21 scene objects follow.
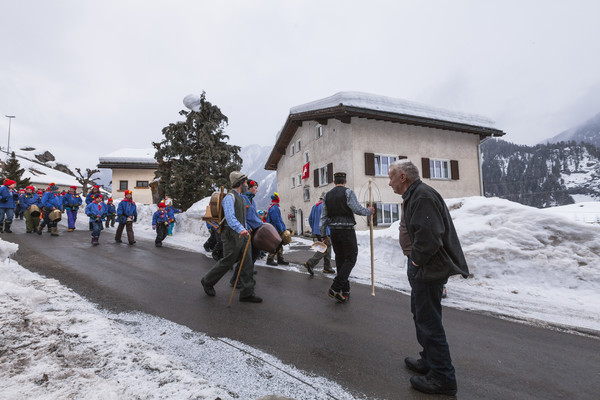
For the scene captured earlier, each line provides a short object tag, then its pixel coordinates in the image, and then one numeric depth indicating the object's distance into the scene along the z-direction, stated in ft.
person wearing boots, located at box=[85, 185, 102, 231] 42.56
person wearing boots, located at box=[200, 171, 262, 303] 14.87
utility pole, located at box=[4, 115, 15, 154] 203.05
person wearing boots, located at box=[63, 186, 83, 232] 44.15
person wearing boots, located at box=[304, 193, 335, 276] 22.09
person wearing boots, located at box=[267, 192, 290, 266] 25.48
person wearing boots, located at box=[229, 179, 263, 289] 16.85
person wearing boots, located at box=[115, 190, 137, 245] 35.45
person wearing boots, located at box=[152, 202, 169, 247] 34.91
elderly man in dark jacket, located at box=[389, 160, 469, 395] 7.75
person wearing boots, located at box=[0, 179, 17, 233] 40.58
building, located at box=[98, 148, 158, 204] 114.21
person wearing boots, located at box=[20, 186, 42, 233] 42.50
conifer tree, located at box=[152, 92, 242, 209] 51.72
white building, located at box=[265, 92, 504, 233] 59.26
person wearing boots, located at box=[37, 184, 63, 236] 41.14
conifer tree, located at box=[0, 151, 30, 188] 114.83
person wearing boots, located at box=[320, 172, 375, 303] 15.48
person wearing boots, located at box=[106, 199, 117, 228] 52.23
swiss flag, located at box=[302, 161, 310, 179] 72.38
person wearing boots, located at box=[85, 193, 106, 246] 33.94
